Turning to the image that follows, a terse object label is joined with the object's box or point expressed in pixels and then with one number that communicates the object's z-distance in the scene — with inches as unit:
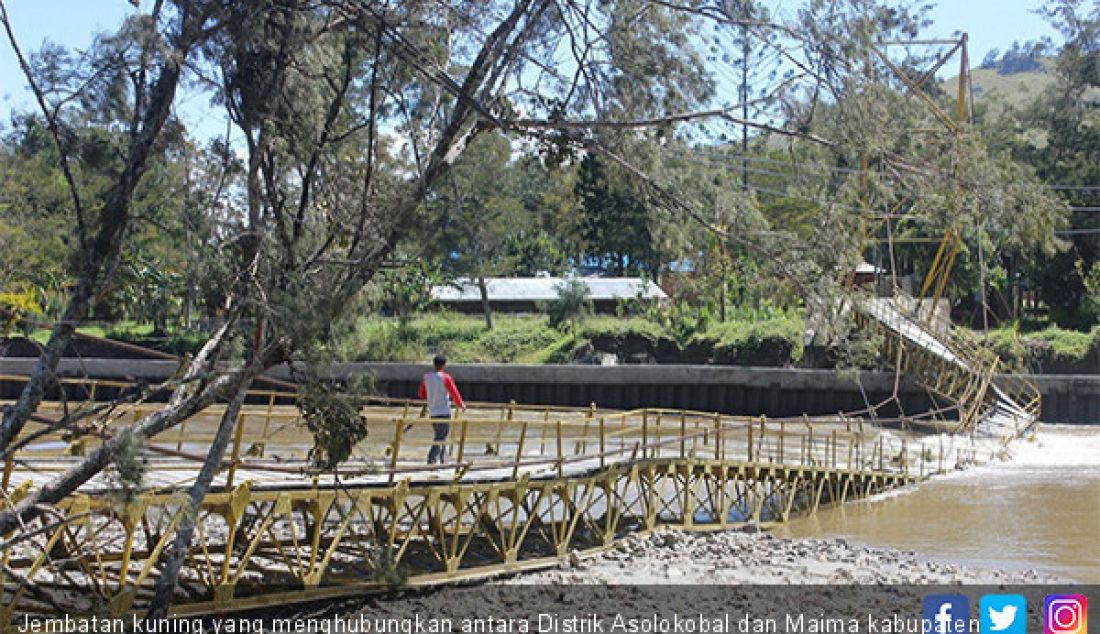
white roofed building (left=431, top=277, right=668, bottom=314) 2431.1
